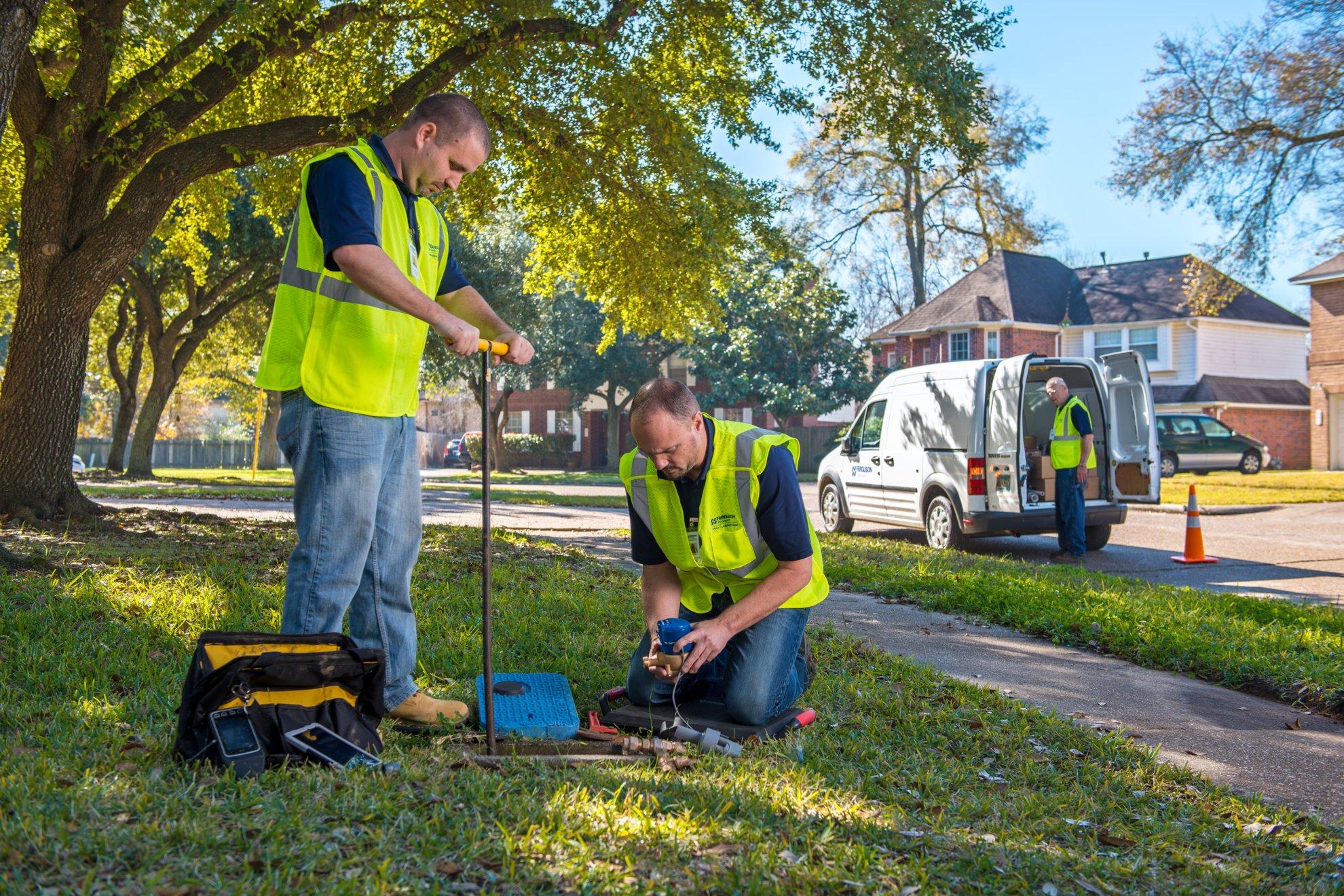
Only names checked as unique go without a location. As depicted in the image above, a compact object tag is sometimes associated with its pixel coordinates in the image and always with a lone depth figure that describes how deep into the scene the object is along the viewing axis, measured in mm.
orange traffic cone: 11086
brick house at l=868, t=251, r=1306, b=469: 35500
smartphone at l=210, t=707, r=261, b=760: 3293
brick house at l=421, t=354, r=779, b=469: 49438
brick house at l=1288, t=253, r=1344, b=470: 31438
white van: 11320
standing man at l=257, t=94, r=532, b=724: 3662
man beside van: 10922
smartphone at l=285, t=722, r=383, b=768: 3418
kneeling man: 4078
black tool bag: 3350
